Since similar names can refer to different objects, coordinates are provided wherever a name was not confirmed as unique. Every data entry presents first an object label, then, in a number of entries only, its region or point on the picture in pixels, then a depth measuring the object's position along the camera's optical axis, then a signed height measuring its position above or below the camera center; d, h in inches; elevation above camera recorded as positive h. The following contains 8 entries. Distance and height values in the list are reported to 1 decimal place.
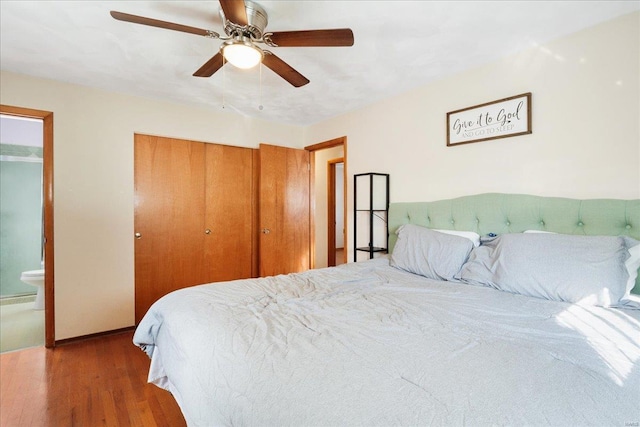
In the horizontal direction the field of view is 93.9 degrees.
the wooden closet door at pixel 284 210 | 146.6 +0.6
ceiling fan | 54.8 +35.1
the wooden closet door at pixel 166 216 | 122.0 -2.1
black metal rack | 120.0 +0.6
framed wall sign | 82.1 +27.0
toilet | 136.1 -31.9
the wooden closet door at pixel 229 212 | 138.3 -0.3
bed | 28.6 -17.8
